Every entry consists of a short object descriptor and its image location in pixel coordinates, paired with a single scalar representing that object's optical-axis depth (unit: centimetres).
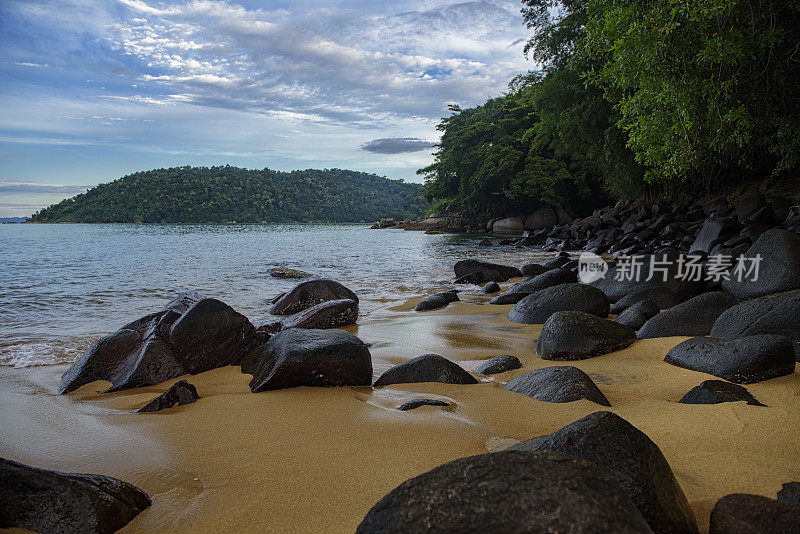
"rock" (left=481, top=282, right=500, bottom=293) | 924
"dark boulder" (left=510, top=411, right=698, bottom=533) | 160
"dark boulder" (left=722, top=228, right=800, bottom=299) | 503
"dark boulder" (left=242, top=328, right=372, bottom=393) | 352
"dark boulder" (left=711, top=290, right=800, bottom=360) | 368
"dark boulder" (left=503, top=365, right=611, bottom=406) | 304
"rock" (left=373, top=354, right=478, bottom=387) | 368
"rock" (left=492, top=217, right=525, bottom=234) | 3547
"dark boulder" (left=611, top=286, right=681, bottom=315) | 626
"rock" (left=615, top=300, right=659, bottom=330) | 525
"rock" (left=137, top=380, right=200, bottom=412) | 318
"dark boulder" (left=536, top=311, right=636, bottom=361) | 431
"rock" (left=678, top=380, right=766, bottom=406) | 279
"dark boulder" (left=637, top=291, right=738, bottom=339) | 462
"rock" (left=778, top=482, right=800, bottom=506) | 177
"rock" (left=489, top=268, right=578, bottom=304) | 777
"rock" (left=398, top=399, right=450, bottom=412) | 303
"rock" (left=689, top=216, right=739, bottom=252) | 1180
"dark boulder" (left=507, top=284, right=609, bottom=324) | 600
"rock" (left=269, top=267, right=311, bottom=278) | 1238
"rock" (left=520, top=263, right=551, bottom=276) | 1150
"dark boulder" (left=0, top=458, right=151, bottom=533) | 170
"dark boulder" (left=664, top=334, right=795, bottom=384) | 314
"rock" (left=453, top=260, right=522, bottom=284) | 1103
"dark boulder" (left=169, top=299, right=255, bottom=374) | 430
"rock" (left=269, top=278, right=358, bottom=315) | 771
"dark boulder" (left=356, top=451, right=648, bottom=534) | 110
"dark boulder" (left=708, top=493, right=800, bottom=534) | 151
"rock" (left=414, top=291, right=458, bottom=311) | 762
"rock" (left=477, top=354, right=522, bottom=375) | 409
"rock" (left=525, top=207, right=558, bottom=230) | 3428
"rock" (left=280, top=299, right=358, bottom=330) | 653
